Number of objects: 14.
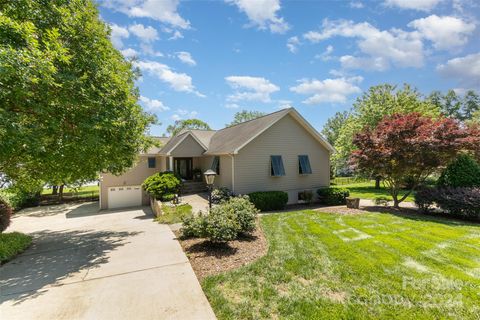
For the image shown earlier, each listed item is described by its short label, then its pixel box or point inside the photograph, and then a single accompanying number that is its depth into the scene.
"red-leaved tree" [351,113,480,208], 11.09
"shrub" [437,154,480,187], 11.55
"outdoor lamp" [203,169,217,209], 8.57
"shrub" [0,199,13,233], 10.20
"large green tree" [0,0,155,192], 5.59
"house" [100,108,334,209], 14.39
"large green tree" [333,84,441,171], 25.55
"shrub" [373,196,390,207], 14.32
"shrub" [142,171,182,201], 14.87
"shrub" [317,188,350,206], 15.11
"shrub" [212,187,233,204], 13.14
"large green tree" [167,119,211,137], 51.22
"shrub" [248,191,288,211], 13.21
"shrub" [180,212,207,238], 7.07
